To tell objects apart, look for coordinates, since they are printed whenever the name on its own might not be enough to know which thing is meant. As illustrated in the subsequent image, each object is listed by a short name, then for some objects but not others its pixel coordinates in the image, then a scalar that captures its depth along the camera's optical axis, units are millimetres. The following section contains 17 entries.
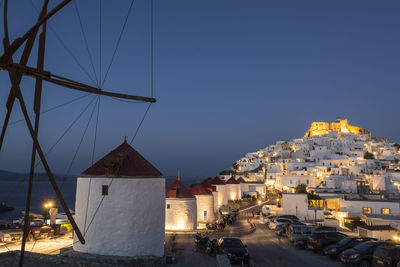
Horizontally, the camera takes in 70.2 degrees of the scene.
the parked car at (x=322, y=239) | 16391
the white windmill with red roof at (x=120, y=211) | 13867
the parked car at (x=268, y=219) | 28903
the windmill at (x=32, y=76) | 8578
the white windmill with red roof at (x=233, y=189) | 45281
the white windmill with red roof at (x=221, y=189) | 38203
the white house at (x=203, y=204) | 28844
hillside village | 58281
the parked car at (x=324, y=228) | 20375
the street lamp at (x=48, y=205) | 23656
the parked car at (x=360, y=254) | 12938
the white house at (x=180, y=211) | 23875
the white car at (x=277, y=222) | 25544
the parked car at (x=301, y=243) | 17609
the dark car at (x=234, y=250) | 13727
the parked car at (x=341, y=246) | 14867
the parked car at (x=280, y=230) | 22472
